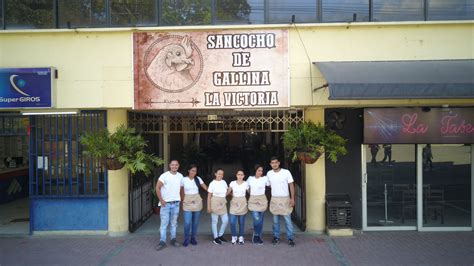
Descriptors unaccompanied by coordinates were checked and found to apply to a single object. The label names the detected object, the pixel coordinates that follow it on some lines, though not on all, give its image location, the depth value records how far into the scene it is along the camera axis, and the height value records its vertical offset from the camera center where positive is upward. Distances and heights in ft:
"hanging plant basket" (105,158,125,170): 27.25 -2.10
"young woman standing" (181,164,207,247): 27.32 -4.43
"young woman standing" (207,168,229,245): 27.43 -4.33
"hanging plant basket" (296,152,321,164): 27.37 -1.78
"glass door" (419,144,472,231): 30.68 -4.46
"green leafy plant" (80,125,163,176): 27.09 -1.10
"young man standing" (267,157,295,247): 27.37 -4.17
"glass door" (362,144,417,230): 30.68 -4.23
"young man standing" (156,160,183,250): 26.94 -4.26
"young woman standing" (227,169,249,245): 27.48 -4.35
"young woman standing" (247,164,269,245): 27.50 -4.37
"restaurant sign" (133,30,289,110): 28.81 +4.33
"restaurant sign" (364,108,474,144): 29.63 +0.39
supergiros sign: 28.66 +3.10
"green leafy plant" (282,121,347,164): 27.32 -0.74
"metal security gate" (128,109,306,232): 31.07 +0.50
